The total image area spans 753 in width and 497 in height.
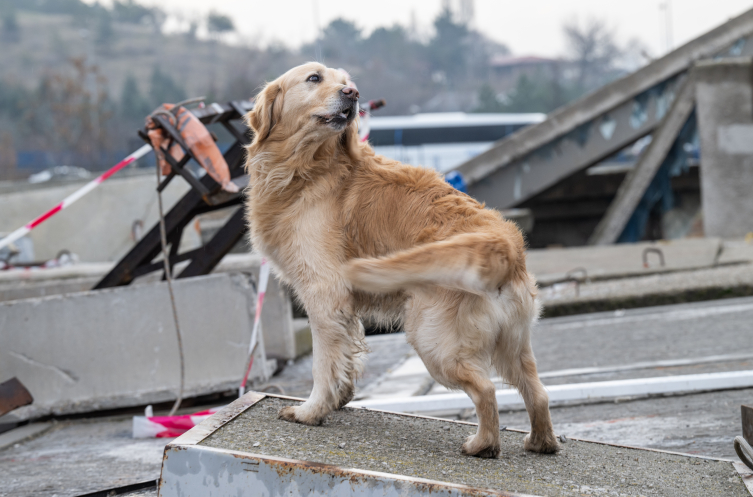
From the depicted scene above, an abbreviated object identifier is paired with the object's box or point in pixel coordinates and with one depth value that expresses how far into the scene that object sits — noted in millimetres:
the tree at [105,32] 97188
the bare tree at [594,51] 75625
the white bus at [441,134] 36006
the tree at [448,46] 87312
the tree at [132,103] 59131
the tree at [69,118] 41188
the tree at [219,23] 108625
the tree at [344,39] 85125
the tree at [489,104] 62719
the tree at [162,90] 63938
